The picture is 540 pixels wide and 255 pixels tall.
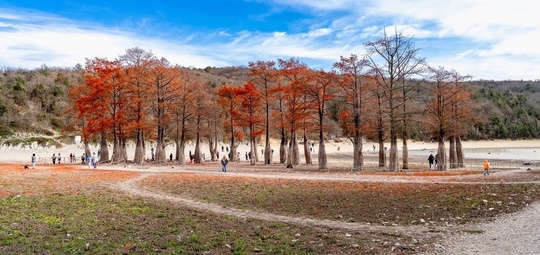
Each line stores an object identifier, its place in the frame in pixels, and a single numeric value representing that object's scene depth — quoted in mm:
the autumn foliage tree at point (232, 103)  54938
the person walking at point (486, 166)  31559
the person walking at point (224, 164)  38531
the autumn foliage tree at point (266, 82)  50062
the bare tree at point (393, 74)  37188
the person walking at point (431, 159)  42522
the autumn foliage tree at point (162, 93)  50906
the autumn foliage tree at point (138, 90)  51062
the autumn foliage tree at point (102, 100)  51188
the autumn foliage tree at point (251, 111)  52562
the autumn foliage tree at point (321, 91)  41844
